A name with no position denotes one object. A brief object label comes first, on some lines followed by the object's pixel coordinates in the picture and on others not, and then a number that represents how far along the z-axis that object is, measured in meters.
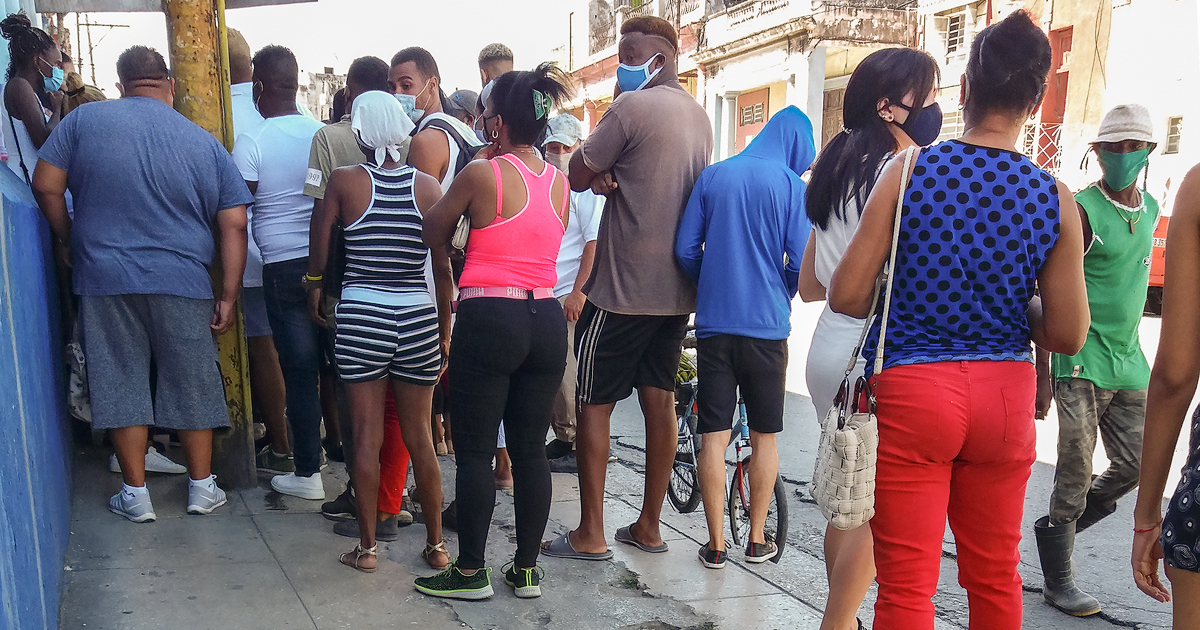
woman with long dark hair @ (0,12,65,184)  5.04
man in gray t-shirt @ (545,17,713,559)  4.20
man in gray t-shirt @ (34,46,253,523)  4.23
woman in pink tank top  3.57
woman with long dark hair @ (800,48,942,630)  3.04
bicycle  4.48
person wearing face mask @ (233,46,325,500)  4.78
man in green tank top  3.94
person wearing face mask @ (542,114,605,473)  5.48
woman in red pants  2.31
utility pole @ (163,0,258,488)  4.69
